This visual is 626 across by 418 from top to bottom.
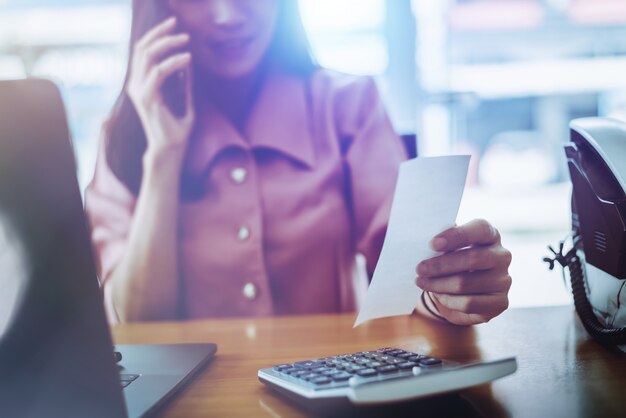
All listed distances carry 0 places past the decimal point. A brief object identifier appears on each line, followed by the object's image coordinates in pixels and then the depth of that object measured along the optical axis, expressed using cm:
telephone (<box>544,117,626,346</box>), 72
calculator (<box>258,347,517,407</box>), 46
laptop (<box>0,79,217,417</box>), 43
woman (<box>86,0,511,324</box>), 144
